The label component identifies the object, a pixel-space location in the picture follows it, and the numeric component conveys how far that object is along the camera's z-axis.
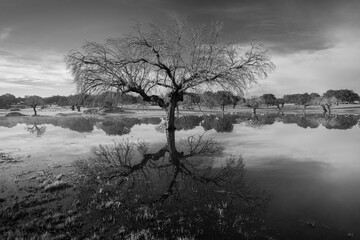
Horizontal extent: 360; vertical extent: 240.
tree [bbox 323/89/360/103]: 144.38
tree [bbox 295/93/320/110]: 99.75
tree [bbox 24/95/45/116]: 86.38
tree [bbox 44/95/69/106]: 151.57
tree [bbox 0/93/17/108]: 131.30
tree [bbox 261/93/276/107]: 137.93
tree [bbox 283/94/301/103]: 167.59
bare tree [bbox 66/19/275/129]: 24.09
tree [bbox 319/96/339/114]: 83.47
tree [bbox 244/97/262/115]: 83.56
